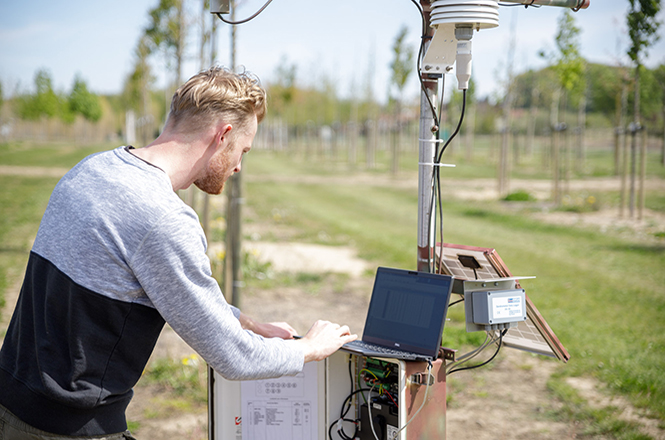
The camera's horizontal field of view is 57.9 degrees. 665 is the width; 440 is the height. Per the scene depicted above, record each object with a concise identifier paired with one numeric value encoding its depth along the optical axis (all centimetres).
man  165
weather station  232
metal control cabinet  260
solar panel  245
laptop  230
